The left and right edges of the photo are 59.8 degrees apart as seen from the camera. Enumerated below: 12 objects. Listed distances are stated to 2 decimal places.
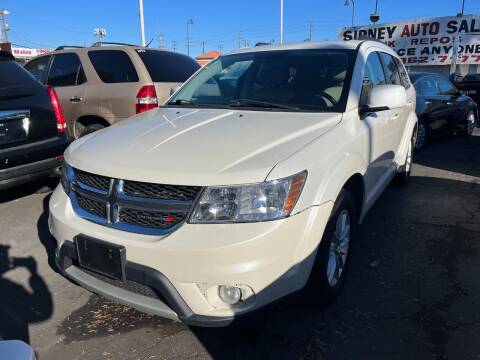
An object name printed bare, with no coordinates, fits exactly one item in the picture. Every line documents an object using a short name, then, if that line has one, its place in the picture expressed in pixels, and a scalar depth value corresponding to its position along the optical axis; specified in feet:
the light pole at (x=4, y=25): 212.02
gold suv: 18.19
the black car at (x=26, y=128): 13.11
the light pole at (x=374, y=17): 70.47
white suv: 6.86
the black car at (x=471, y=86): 39.96
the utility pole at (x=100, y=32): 147.18
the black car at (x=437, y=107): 24.41
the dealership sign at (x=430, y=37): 61.72
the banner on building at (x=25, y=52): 161.03
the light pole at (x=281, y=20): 120.92
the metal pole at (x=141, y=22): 54.90
